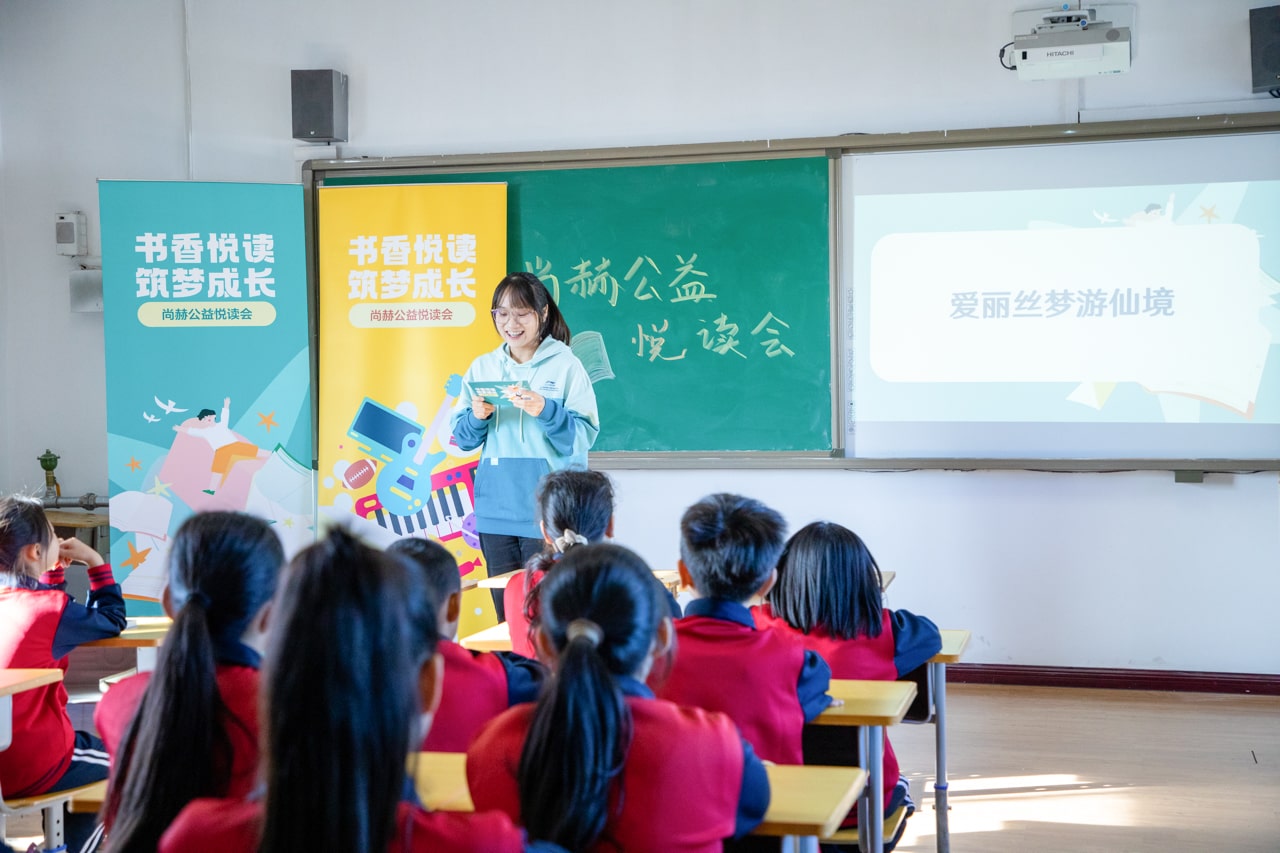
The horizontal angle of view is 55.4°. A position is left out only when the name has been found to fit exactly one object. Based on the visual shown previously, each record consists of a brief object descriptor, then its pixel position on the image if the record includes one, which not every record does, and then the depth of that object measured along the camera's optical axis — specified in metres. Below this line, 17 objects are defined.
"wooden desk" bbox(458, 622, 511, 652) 2.89
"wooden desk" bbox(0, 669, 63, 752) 2.37
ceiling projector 4.44
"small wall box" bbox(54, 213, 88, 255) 5.70
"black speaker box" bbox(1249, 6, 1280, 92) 4.51
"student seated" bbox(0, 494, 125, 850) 2.59
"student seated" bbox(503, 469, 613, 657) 2.78
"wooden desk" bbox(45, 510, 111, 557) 5.52
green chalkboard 5.04
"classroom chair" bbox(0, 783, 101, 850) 2.54
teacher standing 3.96
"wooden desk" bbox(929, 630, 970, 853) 2.67
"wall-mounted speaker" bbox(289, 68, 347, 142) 5.37
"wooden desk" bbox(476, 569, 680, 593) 3.57
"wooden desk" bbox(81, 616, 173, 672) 2.93
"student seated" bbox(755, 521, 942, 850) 2.47
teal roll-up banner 5.28
